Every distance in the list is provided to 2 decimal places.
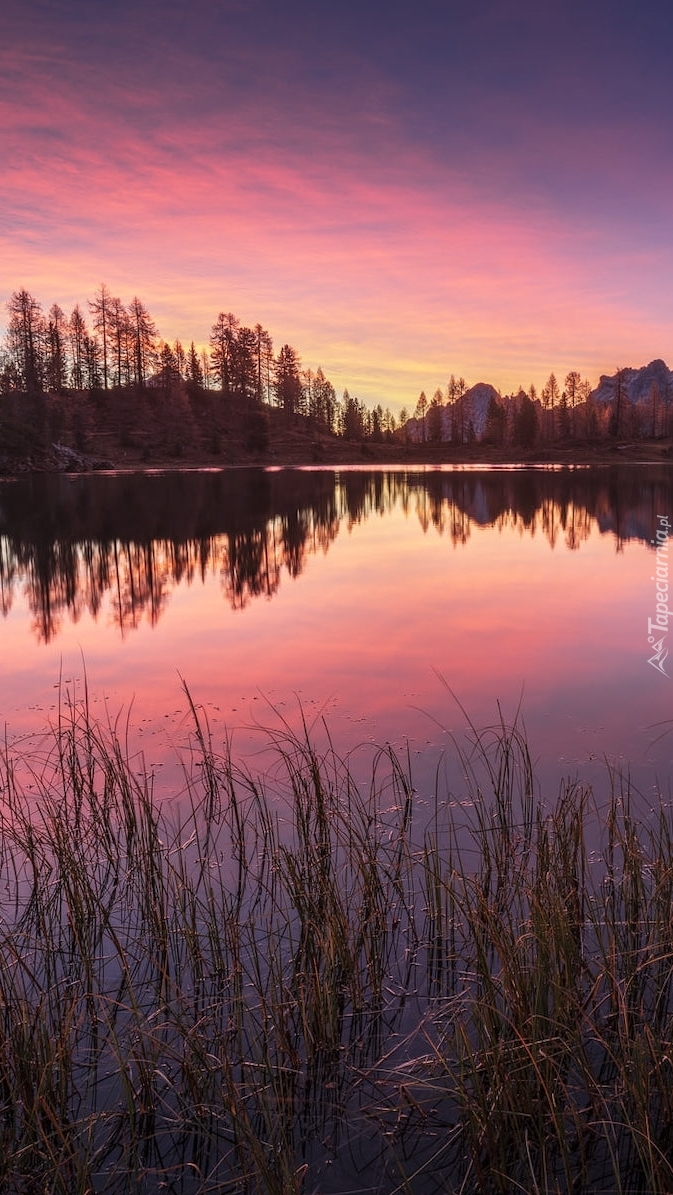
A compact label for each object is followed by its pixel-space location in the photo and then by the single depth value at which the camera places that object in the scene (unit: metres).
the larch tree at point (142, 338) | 130.88
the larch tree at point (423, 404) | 190.34
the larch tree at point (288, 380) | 141.00
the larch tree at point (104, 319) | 129.75
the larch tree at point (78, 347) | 130.75
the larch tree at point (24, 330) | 106.69
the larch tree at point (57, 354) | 118.81
